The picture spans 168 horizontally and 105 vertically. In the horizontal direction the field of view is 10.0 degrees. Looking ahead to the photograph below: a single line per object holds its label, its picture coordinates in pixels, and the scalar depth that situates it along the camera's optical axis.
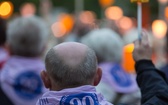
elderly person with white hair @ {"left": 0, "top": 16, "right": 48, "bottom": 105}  7.50
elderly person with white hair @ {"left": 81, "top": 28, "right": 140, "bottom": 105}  8.07
